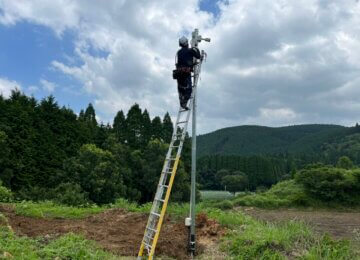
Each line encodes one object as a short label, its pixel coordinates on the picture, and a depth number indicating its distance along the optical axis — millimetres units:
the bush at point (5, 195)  14255
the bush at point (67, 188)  30294
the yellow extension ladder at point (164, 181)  6406
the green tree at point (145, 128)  53906
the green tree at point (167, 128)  55875
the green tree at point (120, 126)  53428
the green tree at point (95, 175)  36531
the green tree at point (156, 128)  55344
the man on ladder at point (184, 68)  7414
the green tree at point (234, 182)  71762
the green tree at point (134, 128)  53406
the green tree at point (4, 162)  32250
